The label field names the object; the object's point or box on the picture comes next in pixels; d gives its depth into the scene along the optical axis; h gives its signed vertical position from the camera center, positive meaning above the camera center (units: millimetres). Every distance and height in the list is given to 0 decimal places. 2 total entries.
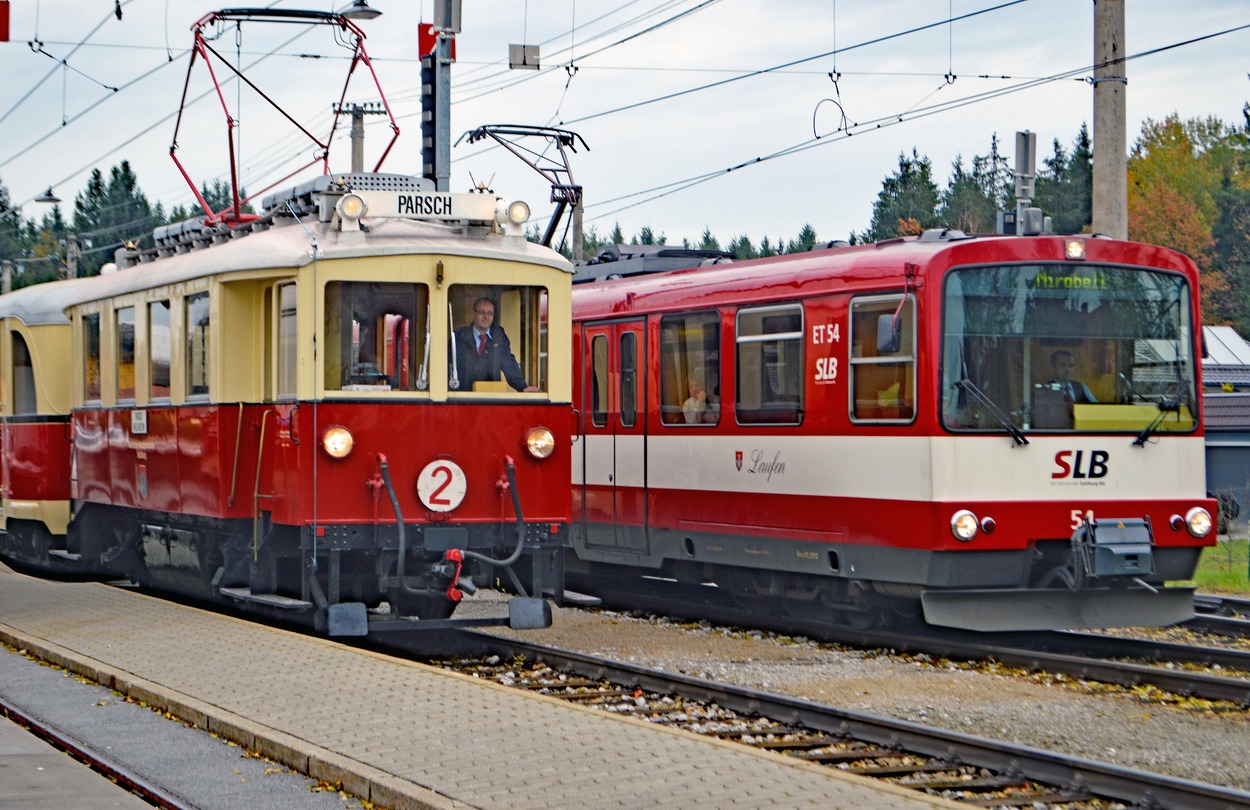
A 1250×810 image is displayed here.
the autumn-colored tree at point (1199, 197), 84875 +11838
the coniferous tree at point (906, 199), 104625 +13464
